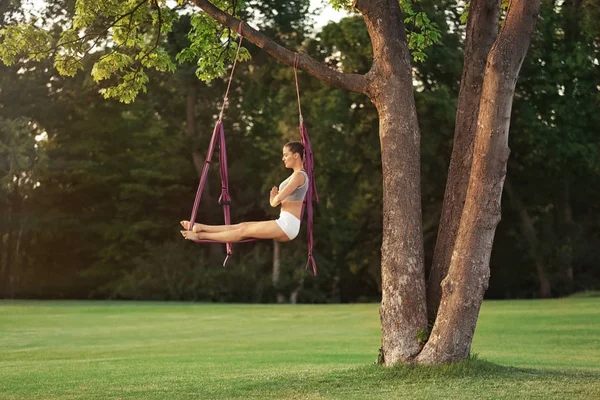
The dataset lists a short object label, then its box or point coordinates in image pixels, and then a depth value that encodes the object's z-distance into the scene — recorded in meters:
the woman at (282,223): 11.44
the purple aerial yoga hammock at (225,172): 10.95
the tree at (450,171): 11.59
